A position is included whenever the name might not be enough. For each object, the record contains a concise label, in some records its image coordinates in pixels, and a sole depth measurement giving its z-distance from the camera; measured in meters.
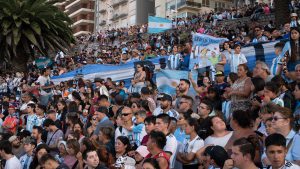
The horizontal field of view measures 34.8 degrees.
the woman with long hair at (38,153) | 7.59
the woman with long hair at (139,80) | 11.57
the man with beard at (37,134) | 9.08
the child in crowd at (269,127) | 5.34
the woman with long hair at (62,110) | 11.15
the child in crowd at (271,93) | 6.71
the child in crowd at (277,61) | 9.17
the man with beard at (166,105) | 8.08
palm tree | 27.77
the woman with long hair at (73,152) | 7.10
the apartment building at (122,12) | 59.12
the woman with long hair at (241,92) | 7.37
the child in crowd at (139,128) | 7.47
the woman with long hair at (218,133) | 6.04
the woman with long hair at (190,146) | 6.13
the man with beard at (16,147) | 9.14
